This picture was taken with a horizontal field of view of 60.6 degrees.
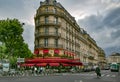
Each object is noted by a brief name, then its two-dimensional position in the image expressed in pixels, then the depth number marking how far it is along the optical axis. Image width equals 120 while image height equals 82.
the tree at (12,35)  19.93
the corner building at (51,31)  23.95
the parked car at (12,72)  16.51
